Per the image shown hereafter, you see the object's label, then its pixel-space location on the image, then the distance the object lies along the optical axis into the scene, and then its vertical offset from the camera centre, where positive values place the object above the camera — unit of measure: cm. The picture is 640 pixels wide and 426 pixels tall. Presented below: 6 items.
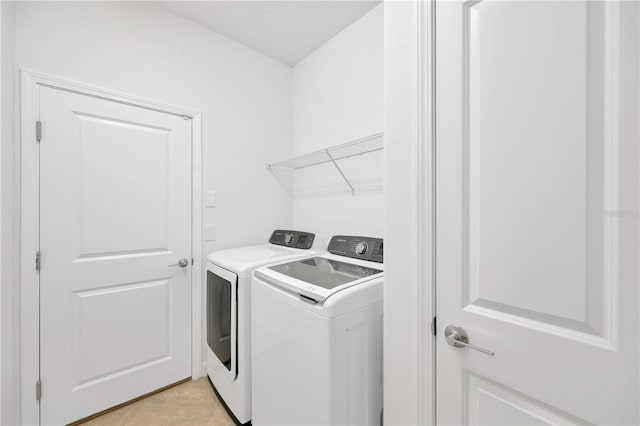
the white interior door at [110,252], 154 -28
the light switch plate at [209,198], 212 +11
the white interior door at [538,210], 60 +1
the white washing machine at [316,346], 98 -59
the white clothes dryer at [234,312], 149 -66
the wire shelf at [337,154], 176 +48
